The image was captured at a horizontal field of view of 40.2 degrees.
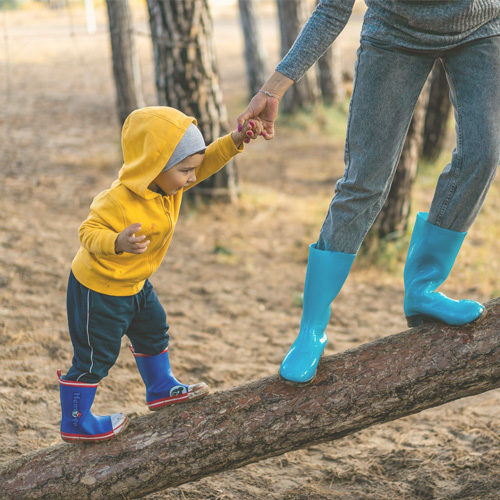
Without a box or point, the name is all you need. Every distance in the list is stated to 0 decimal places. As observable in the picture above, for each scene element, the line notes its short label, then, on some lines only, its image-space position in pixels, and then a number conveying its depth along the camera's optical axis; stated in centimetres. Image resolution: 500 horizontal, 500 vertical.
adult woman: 227
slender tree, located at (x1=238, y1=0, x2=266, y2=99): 1090
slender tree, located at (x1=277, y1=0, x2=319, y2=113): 988
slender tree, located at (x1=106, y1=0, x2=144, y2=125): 716
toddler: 229
